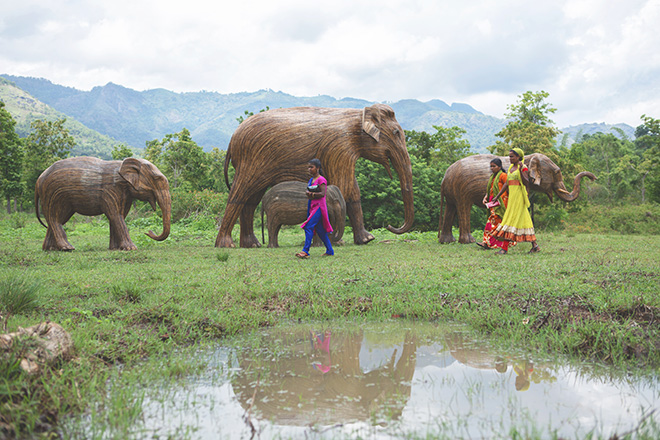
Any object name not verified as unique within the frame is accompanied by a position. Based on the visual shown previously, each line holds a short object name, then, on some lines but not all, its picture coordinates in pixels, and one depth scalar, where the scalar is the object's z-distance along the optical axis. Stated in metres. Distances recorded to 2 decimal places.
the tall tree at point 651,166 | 21.40
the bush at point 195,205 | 20.81
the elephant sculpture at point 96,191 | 8.97
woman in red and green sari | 8.95
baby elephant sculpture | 9.53
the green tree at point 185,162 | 36.09
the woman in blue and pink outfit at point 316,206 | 8.24
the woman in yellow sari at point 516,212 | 8.23
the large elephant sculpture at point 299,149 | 9.77
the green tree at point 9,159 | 28.34
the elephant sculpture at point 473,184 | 9.93
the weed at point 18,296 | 3.87
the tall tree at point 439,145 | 26.69
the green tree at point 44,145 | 34.55
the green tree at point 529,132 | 23.30
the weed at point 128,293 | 4.50
